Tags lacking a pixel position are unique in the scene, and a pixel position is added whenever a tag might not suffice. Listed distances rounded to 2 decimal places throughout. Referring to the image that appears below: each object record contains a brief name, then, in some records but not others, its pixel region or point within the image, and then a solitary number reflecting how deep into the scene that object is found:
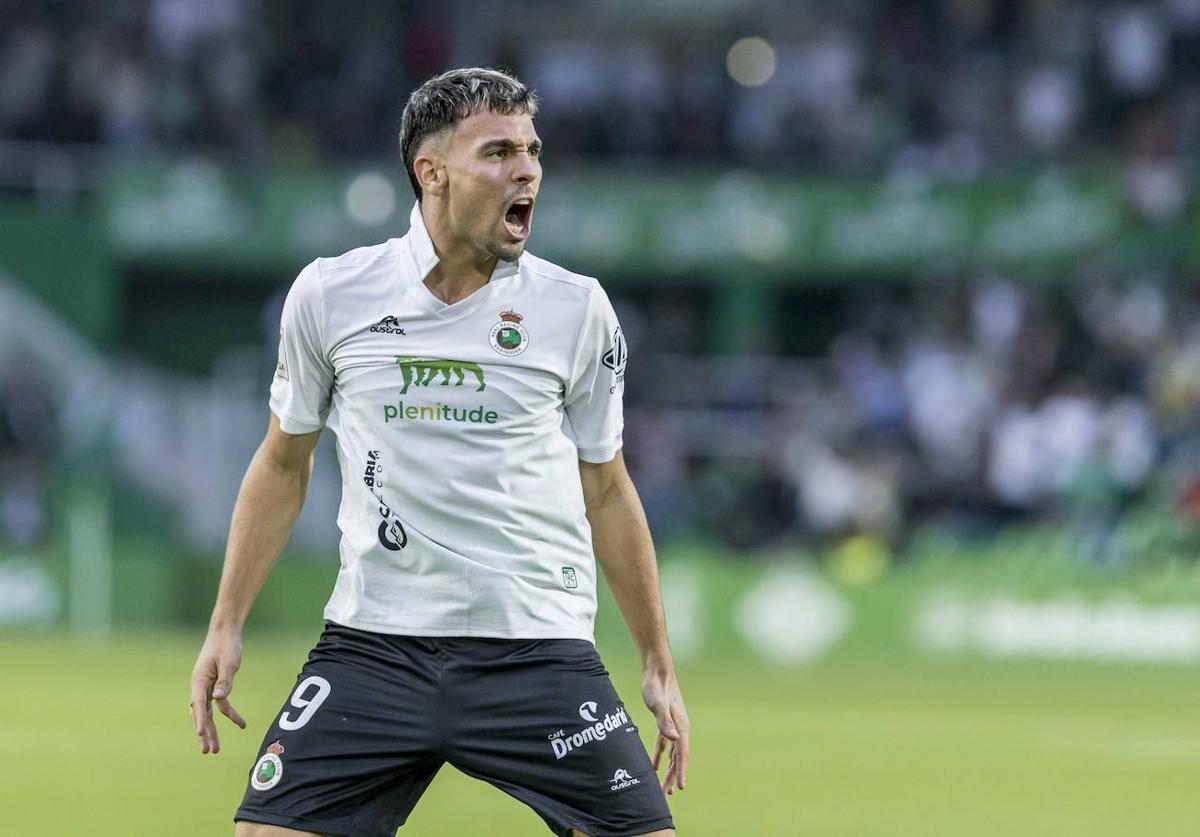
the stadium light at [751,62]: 50.72
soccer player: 9.44
